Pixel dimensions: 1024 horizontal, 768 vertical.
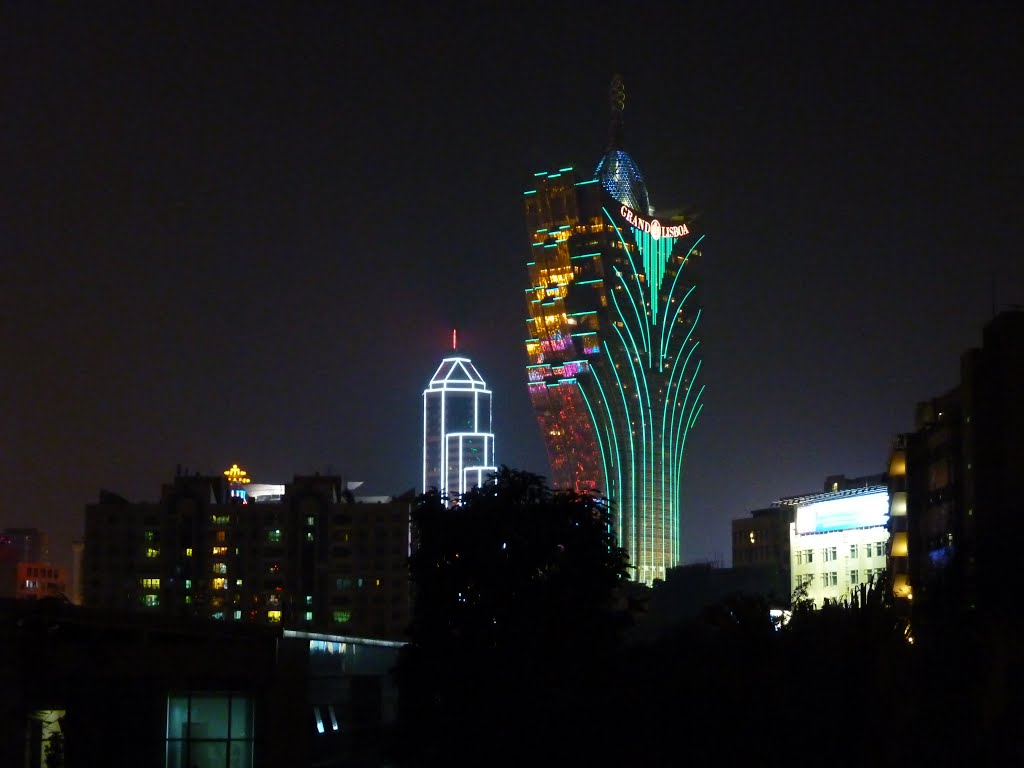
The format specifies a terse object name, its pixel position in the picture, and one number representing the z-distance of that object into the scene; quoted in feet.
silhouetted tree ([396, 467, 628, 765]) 164.66
